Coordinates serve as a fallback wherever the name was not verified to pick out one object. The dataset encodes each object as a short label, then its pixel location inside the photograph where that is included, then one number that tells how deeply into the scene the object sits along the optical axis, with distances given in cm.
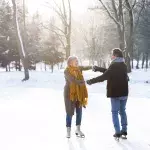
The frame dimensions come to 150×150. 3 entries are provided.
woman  873
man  852
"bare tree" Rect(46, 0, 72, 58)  3844
